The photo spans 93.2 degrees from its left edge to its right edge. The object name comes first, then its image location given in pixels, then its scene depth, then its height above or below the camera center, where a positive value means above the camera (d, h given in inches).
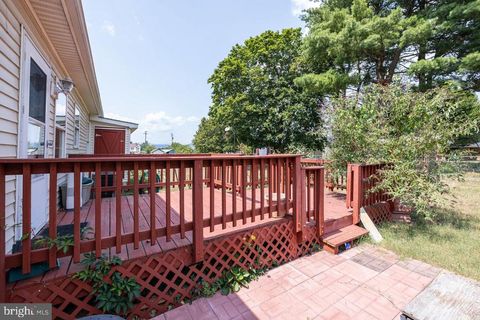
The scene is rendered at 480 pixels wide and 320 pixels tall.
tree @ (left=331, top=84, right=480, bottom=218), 149.9 +18.4
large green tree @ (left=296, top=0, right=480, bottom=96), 348.2 +203.4
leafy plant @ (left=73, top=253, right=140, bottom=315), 72.4 -41.2
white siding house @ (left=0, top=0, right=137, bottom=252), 84.7 +40.3
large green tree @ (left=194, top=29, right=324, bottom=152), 516.1 +155.6
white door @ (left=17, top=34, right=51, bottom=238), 97.3 +20.1
